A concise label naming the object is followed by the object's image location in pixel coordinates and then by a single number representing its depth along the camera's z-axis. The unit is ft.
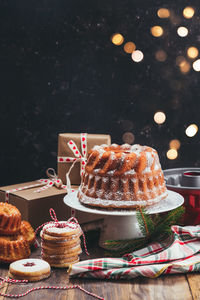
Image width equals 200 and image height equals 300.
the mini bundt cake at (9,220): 4.81
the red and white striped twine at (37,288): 4.06
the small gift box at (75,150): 6.14
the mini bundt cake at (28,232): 5.09
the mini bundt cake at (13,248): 4.76
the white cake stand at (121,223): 5.16
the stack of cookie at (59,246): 4.66
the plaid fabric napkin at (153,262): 4.36
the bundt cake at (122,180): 5.08
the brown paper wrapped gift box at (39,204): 5.51
